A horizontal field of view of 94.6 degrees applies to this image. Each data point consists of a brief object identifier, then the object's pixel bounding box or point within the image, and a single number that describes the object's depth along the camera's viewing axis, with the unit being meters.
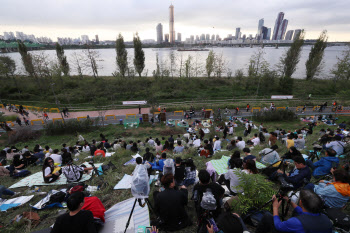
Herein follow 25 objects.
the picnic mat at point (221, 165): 5.73
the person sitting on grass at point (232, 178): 4.01
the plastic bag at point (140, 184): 3.50
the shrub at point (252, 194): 3.16
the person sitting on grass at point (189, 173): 5.03
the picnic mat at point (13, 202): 4.78
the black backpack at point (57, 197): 4.62
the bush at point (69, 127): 17.48
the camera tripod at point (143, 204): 3.69
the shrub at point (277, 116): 20.28
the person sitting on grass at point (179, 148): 8.66
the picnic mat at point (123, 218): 3.51
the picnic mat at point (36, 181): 5.97
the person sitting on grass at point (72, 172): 5.67
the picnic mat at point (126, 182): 5.30
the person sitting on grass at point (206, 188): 3.28
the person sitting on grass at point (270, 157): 6.21
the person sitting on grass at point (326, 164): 4.71
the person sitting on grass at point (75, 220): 2.67
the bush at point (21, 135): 15.56
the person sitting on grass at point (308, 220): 2.32
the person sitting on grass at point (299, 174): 4.10
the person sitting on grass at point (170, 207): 3.20
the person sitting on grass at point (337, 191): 3.44
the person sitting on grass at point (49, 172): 5.92
